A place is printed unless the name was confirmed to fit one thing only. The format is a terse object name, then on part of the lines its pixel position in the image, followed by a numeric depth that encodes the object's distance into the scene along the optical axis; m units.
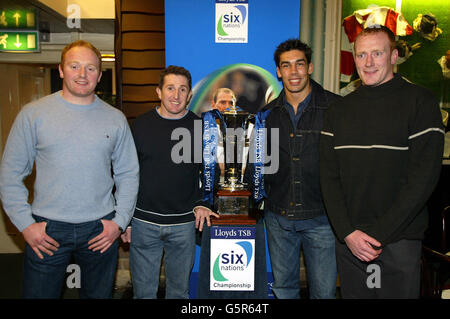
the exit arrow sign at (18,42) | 4.04
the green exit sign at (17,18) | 3.90
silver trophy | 2.07
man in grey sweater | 1.73
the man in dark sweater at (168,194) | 2.09
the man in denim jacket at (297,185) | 2.09
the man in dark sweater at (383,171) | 1.67
